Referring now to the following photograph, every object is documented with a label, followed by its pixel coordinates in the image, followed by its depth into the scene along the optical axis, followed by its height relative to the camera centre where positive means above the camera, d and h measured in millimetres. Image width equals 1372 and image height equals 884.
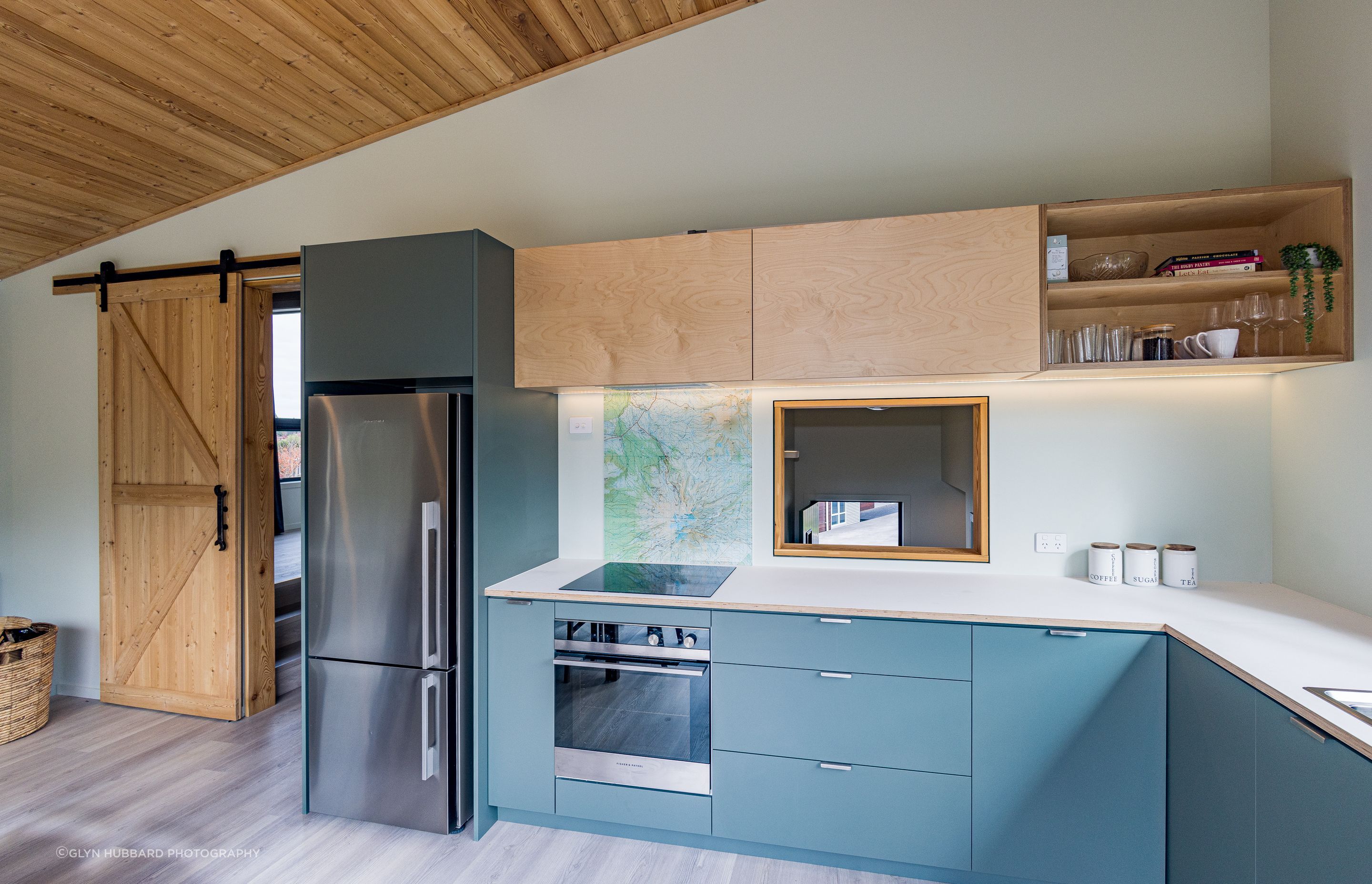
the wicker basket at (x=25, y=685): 3105 -1179
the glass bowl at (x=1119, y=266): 2197 +593
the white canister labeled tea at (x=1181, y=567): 2248 -439
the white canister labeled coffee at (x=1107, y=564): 2307 -440
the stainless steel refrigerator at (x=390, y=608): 2285 -594
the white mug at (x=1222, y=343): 2090 +312
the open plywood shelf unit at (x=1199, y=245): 2002 +679
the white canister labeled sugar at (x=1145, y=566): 2270 -438
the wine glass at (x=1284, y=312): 2084 +411
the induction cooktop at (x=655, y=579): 2320 -524
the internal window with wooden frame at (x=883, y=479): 2590 -155
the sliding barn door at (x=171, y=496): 3363 -276
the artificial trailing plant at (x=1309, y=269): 1980 +523
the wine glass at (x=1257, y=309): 2080 +422
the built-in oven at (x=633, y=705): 2203 -908
